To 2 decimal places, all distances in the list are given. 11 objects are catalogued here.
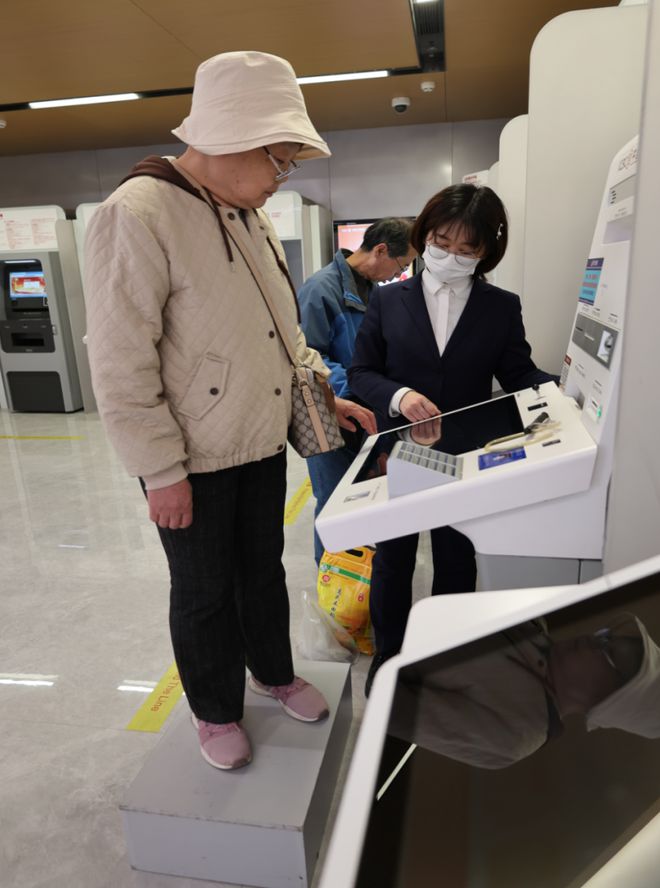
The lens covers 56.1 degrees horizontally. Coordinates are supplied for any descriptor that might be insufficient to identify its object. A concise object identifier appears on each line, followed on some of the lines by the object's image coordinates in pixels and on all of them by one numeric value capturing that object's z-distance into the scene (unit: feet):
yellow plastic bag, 7.43
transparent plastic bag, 7.35
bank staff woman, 5.53
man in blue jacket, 7.96
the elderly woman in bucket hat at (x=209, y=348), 4.03
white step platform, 4.52
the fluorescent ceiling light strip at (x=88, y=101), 16.55
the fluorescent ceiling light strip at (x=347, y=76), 15.56
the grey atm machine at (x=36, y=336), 21.18
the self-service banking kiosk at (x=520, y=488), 3.90
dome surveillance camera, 18.02
